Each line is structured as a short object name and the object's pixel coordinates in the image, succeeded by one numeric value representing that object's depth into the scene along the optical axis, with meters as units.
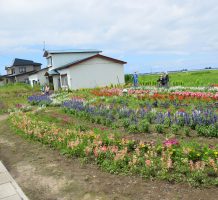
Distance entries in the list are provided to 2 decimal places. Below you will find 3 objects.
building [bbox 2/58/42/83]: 51.56
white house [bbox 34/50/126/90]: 26.76
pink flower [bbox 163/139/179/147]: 5.15
